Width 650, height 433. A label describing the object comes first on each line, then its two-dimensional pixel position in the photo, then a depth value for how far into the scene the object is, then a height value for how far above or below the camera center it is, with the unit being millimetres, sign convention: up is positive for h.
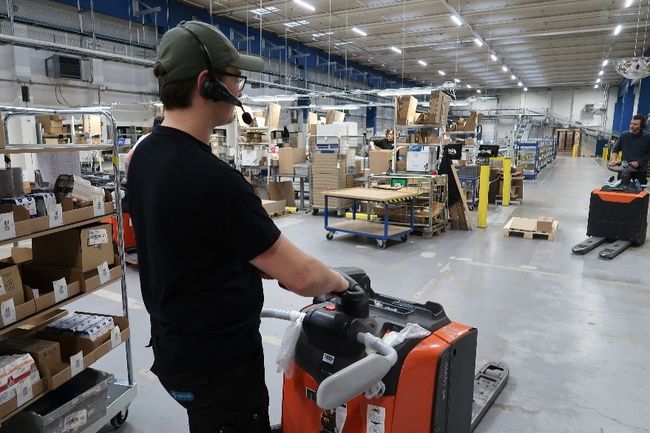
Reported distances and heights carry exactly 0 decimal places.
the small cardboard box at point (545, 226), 7012 -1228
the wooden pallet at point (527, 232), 6977 -1345
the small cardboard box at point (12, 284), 1899 -642
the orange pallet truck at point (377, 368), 1324 -726
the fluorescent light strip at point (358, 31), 14265 +3833
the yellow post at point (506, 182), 10039 -780
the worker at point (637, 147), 6832 +69
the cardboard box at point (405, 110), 7836 +665
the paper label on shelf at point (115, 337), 2391 -1080
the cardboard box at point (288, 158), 9969 -301
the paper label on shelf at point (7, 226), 1789 -358
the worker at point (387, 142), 11711 +128
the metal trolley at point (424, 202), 7148 -946
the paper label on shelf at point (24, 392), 1866 -1091
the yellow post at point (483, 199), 7840 -908
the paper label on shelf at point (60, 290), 2092 -722
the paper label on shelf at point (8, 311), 1841 -732
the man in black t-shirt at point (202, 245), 1064 -257
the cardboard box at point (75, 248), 2260 -567
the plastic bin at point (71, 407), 1940 -1289
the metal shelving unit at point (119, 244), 1987 -568
